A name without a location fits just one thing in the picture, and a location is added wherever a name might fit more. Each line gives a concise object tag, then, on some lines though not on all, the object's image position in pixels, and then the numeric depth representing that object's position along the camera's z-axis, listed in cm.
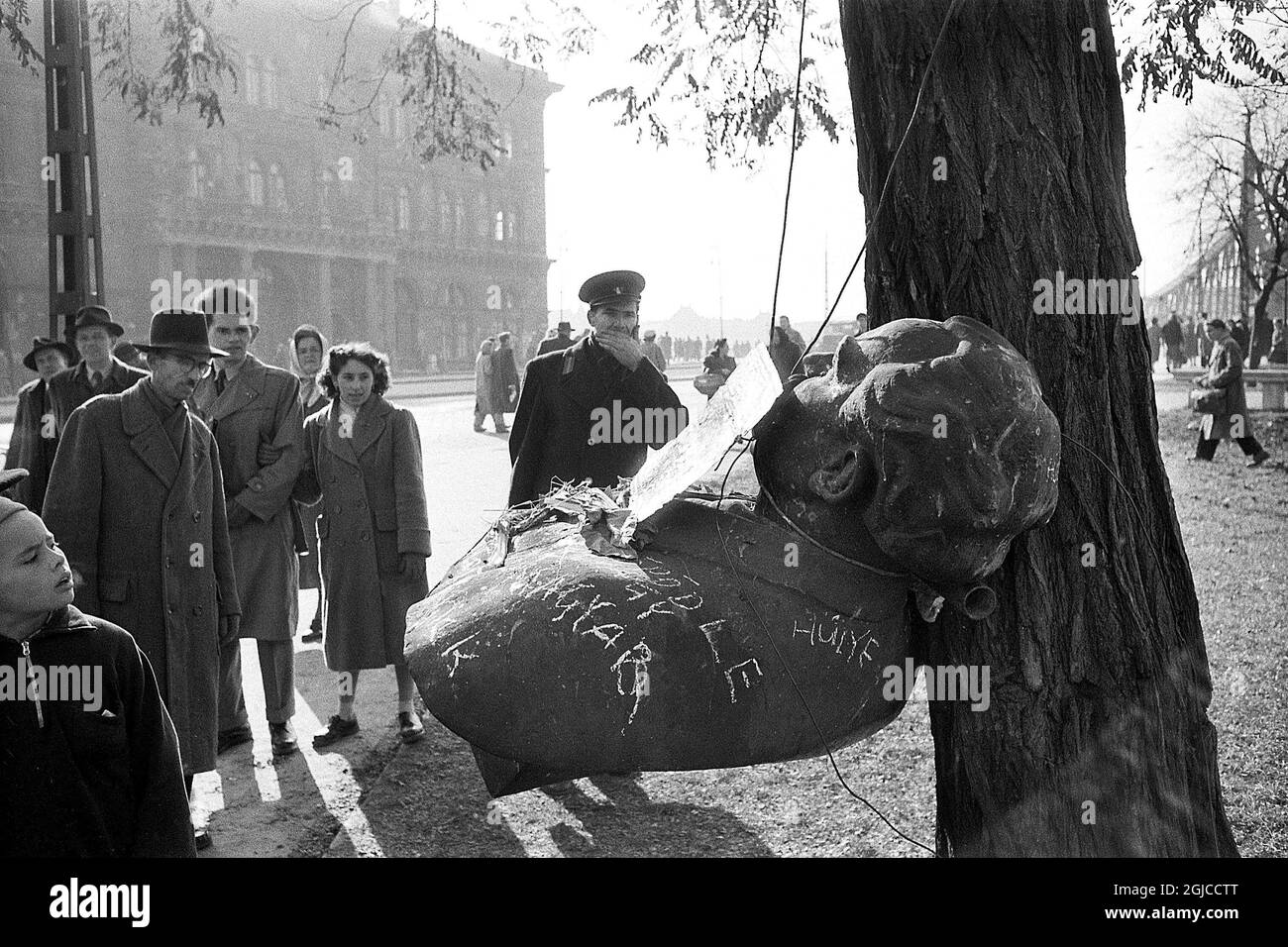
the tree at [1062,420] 242
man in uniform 495
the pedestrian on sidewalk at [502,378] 1948
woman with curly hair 540
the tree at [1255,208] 1644
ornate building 3544
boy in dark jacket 242
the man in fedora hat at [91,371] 604
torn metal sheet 211
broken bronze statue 190
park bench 2006
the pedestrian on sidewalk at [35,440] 586
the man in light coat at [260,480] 532
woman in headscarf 702
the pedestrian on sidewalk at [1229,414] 1380
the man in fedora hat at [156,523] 409
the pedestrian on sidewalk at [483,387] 1974
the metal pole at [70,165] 668
